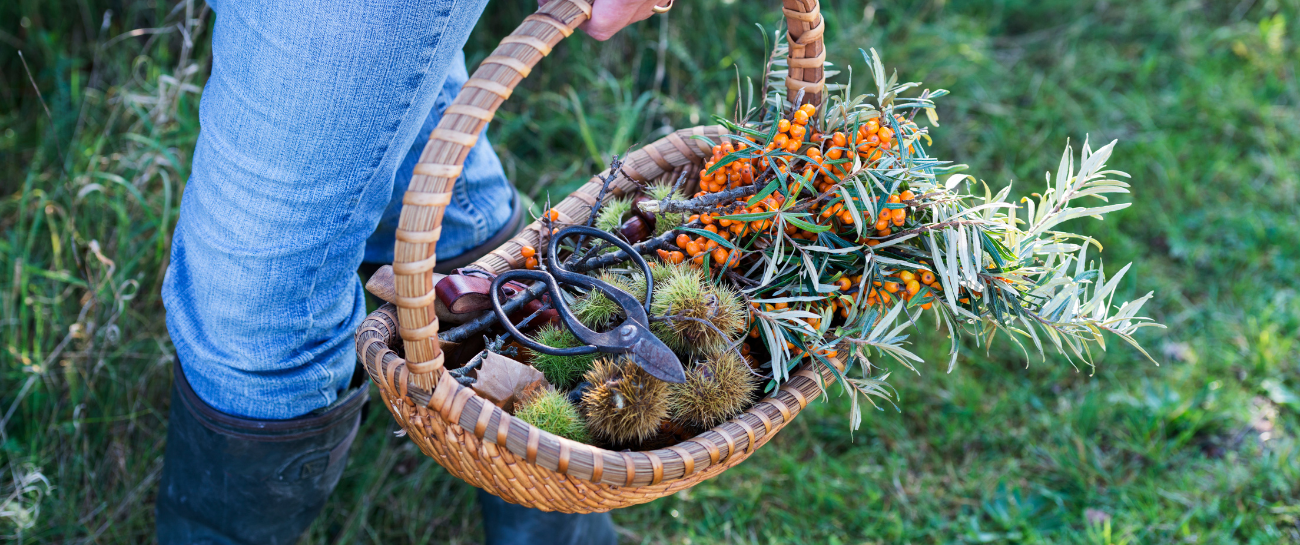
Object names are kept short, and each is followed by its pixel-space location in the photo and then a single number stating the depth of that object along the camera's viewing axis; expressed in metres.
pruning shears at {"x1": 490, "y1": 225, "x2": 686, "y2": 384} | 1.12
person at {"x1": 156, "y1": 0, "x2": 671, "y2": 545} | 1.07
